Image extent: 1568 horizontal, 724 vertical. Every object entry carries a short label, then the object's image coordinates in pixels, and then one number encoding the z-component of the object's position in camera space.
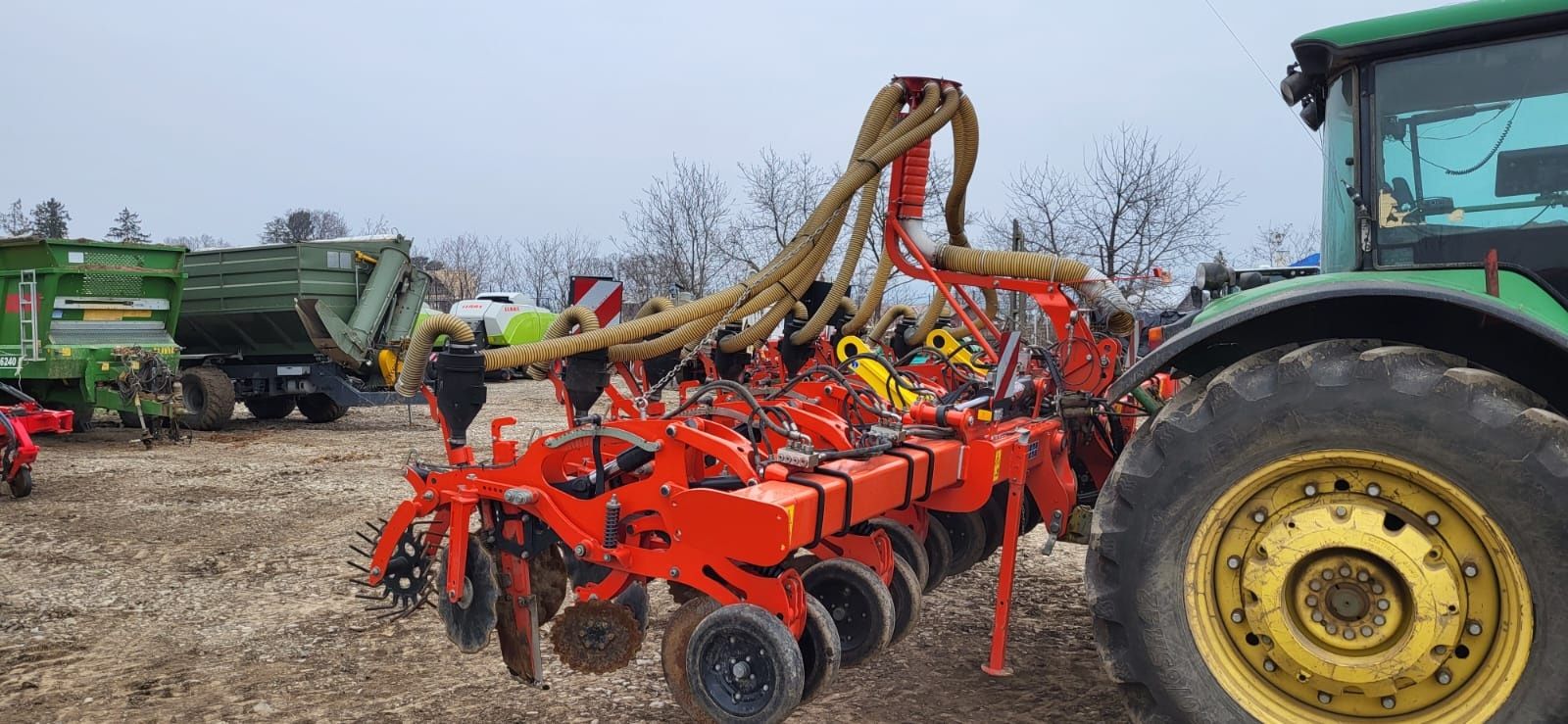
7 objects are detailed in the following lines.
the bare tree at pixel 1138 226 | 16.48
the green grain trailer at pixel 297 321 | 13.14
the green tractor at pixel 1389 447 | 2.54
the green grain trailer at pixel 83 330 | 11.28
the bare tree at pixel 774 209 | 20.75
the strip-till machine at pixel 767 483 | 3.28
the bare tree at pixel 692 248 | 21.88
